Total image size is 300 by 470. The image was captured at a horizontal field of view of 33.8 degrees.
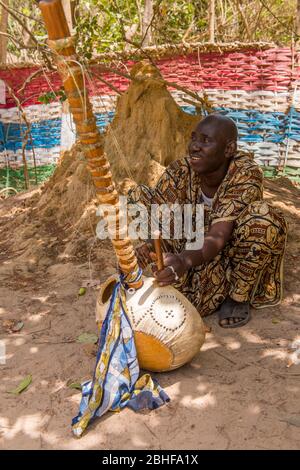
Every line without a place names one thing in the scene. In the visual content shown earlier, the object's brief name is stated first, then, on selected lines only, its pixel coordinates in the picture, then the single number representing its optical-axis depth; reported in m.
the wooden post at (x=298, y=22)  6.09
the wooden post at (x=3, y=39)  6.41
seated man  2.85
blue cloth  2.23
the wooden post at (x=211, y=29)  7.42
